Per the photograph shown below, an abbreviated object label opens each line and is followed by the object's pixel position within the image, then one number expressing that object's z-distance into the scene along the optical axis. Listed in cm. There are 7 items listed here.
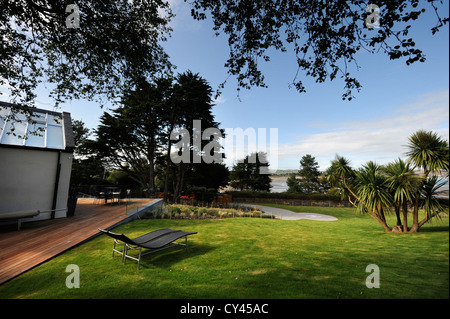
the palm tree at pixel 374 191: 690
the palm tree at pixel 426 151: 479
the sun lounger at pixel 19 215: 697
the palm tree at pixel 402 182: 607
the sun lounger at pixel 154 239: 457
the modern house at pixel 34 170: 830
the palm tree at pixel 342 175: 862
